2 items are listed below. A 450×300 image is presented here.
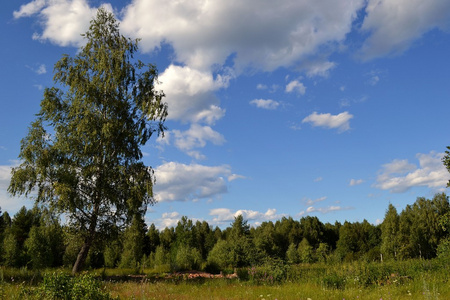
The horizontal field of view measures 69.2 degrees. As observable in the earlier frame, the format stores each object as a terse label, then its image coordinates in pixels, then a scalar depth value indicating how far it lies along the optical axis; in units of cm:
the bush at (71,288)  759
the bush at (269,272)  1518
